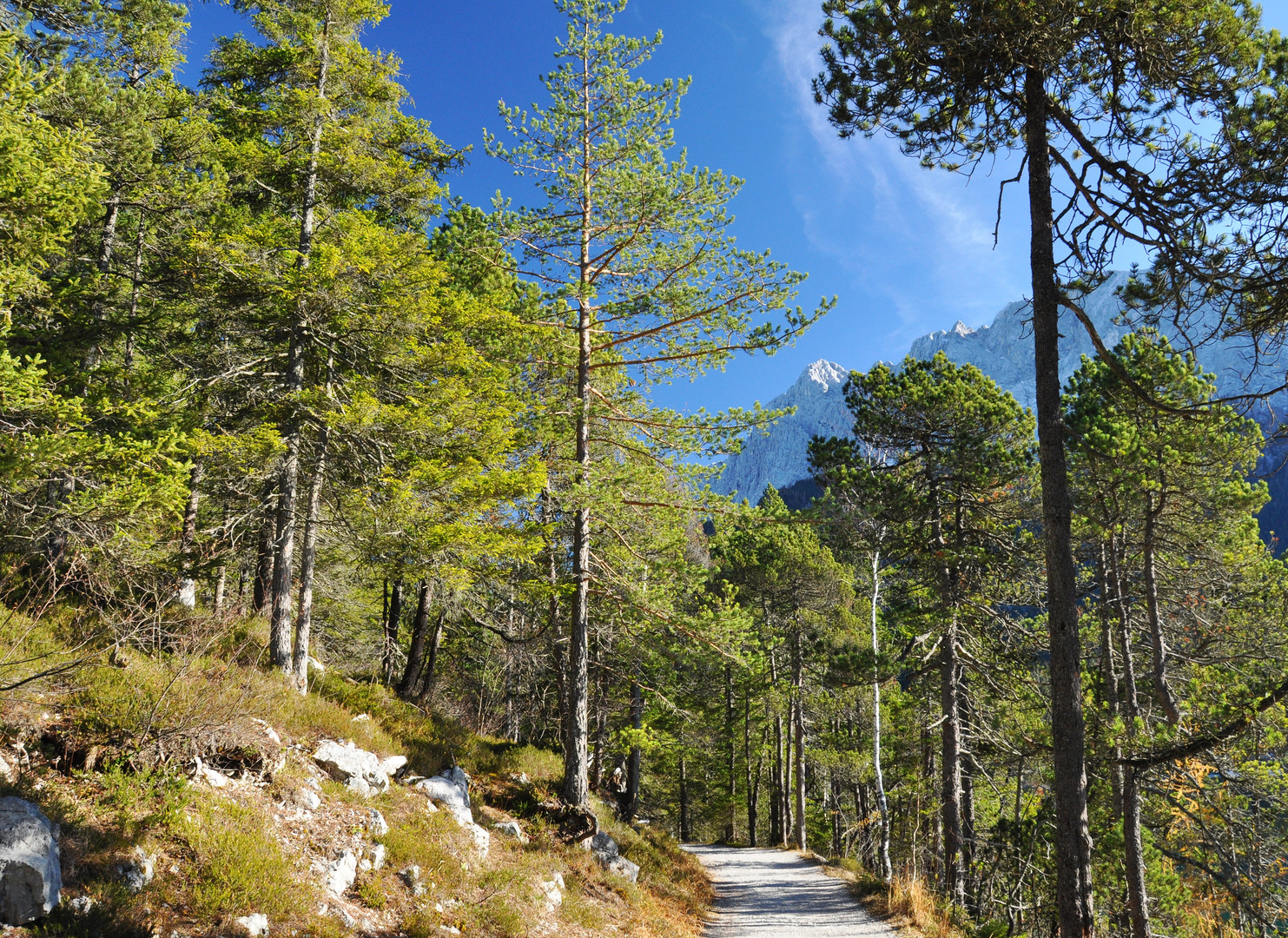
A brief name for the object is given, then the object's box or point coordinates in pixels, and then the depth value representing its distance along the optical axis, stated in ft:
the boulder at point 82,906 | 13.32
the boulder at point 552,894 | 25.38
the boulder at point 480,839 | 26.16
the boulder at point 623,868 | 33.50
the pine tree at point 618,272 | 33.04
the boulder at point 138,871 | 15.07
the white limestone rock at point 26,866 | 12.26
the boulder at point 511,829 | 29.99
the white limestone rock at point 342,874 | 19.07
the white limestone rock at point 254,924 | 15.60
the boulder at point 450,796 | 27.61
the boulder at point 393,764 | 27.80
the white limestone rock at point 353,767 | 24.53
